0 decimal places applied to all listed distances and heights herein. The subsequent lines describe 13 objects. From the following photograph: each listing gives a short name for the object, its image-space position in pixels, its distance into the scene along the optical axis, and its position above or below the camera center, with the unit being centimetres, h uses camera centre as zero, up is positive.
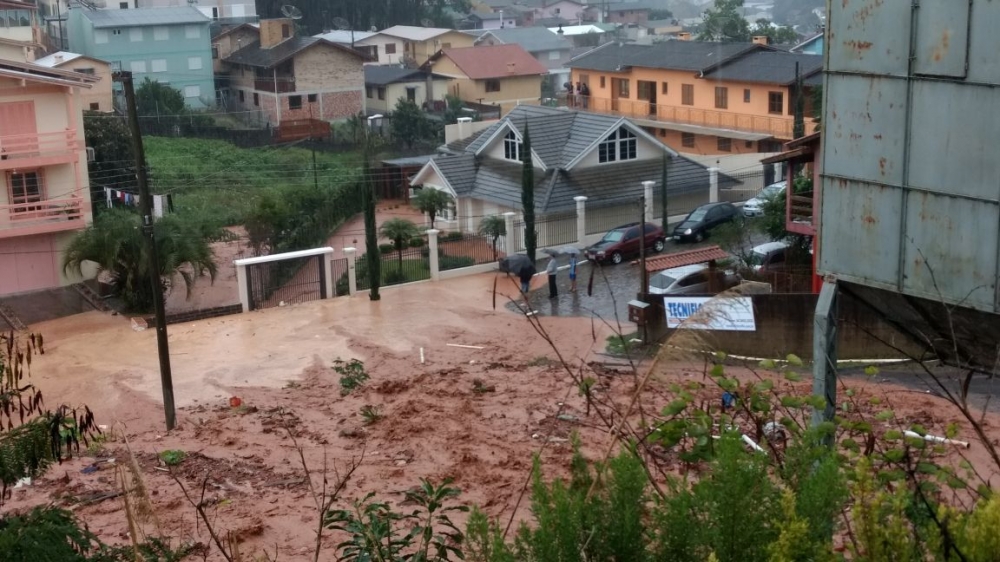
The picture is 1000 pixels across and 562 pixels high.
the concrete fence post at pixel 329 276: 2770 -446
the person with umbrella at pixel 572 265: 2741 -432
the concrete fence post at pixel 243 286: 2664 -445
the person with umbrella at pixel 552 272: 2641 -431
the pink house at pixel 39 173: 2727 -187
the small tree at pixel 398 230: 3090 -388
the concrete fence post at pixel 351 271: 2752 -437
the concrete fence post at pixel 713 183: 3538 -324
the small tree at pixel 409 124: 5288 -181
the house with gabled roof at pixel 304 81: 5662 +28
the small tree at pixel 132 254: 2634 -363
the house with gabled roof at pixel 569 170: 3353 -270
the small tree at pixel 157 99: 5469 -40
